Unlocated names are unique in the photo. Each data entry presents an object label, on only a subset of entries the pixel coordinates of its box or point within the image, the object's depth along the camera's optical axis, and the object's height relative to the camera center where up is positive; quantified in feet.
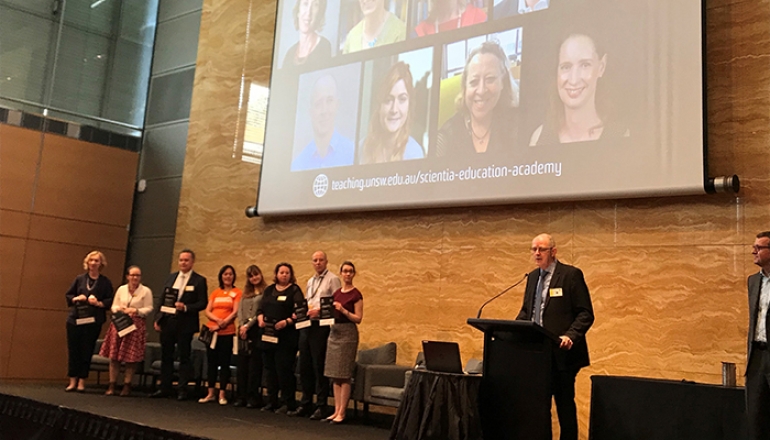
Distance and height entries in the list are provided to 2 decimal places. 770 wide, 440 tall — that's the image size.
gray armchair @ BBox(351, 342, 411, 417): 19.74 -1.32
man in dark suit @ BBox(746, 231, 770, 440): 12.00 +0.19
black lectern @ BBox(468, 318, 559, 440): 12.84 -0.63
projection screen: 18.63 +6.80
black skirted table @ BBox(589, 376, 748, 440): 12.74 -0.97
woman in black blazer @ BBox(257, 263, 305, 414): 20.61 +0.02
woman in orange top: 22.35 -0.01
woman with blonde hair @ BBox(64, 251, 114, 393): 22.81 +0.11
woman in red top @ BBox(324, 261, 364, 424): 19.16 -0.13
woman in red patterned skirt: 22.94 -0.53
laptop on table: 13.85 -0.33
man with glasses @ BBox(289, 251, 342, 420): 19.99 -0.46
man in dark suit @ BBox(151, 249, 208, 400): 22.70 +0.06
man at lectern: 13.60 +0.60
